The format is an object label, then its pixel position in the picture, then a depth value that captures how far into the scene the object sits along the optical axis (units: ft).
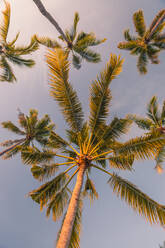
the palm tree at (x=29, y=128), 40.91
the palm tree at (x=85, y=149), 14.75
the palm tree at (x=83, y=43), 36.19
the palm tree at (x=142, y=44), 39.86
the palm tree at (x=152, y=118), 40.06
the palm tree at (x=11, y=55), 33.55
